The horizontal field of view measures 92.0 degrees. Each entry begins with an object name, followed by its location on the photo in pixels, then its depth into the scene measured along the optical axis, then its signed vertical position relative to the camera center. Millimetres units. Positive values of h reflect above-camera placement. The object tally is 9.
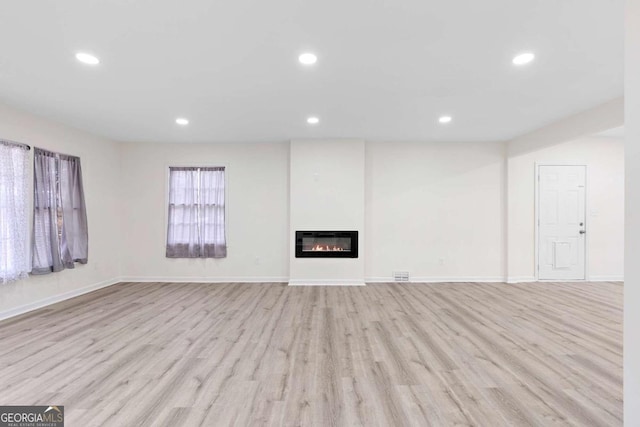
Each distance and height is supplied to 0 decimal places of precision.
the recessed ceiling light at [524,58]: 2608 +1396
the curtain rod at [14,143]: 3847 +903
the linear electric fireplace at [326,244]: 5703 -502
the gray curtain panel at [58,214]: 4312 -4
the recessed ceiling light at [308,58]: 2594 +1358
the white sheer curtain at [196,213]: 6008 +44
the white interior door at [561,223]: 5906 -57
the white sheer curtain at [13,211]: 3834 +27
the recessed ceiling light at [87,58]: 2607 +1350
